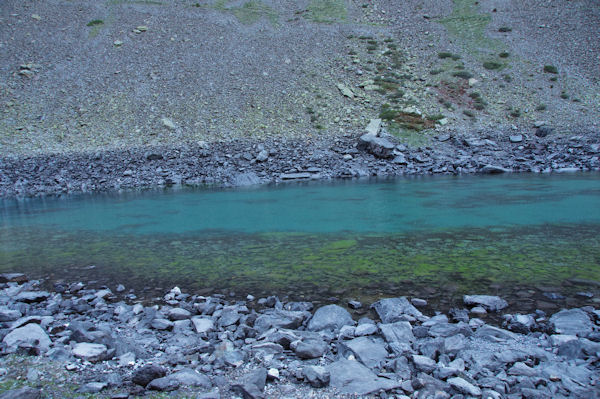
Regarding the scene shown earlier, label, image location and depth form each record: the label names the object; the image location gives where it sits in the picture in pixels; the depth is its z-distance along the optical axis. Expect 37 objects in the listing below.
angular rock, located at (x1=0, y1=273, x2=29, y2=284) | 7.36
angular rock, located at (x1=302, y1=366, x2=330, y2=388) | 3.49
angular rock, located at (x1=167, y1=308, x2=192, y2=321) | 5.23
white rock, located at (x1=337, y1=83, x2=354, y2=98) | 32.88
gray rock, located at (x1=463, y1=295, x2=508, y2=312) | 5.19
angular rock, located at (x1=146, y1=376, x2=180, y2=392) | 3.47
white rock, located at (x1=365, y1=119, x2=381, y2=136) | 27.28
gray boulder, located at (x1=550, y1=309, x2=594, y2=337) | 4.36
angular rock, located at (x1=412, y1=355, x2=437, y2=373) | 3.67
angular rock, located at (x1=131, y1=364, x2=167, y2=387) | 3.56
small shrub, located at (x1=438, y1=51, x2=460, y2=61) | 38.14
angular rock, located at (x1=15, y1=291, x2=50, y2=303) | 6.05
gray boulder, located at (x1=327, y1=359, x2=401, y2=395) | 3.40
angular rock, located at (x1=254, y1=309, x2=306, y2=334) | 4.82
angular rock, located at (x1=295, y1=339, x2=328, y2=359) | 4.03
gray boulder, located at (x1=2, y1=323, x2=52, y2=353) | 4.21
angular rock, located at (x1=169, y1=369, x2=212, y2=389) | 3.54
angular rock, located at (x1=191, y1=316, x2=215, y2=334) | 4.78
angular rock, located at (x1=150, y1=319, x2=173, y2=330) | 4.92
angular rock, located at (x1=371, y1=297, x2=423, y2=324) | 4.94
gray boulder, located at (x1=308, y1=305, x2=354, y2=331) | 4.82
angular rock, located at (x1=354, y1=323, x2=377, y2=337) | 4.53
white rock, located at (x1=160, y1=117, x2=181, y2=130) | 29.04
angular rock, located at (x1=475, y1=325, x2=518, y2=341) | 4.28
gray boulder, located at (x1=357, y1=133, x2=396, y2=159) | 25.39
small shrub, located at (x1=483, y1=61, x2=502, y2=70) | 36.45
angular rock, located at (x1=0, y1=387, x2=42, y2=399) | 3.18
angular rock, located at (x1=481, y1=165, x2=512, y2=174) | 22.97
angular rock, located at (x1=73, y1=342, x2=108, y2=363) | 4.02
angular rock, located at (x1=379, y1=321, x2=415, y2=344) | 4.31
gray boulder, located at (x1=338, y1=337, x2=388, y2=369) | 3.87
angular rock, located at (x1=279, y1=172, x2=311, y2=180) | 23.56
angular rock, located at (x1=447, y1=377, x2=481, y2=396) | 3.26
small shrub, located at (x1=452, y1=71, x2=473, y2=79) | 35.47
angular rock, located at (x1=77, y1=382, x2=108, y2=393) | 3.44
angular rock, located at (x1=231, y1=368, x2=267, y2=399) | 3.32
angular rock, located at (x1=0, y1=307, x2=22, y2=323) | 5.11
